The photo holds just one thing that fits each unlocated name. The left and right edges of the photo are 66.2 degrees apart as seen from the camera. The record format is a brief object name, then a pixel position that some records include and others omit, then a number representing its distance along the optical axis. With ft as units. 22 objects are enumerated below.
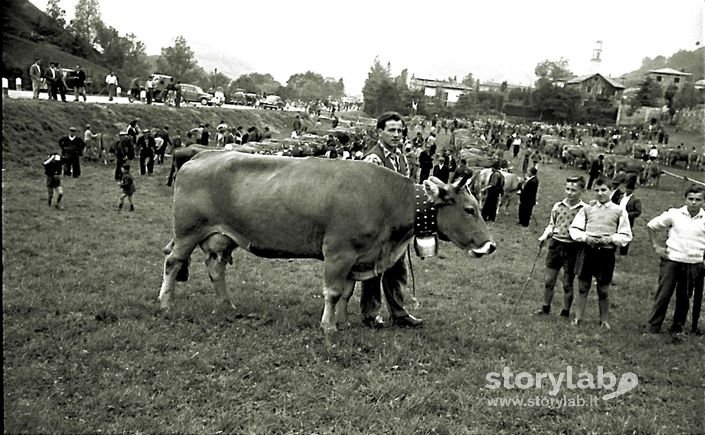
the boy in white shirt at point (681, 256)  28.96
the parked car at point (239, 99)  242.25
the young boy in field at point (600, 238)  29.48
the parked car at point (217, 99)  185.88
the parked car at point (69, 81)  118.03
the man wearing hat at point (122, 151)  75.41
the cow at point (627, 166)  124.06
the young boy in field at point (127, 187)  57.36
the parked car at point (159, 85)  150.18
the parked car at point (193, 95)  184.14
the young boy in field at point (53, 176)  53.31
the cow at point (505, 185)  74.54
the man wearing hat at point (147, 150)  84.07
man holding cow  27.71
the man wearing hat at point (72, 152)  71.20
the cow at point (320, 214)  24.82
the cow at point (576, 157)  150.06
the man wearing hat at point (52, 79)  98.22
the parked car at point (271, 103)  233.35
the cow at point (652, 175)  120.01
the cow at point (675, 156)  148.46
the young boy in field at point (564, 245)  31.53
